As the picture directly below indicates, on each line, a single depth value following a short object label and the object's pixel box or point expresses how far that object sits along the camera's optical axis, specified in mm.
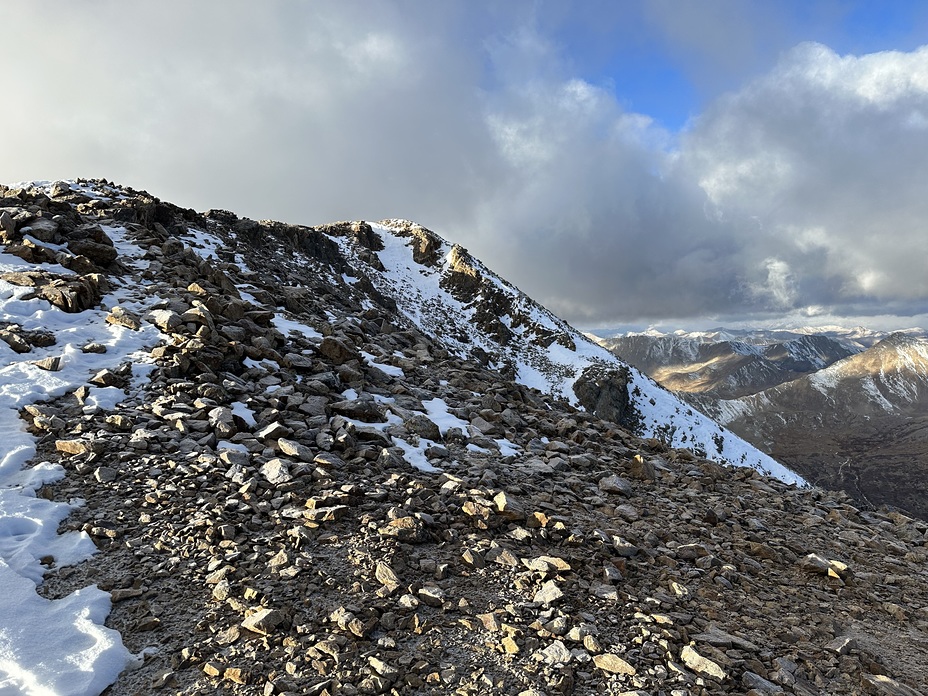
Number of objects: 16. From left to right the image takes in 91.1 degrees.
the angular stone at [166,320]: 13094
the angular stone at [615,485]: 11242
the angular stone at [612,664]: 5469
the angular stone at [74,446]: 8602
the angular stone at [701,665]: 5480
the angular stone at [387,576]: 6648
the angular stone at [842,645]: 6387
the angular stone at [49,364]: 10797
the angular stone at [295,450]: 9516
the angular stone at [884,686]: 5707
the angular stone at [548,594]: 6572
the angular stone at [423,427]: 12352
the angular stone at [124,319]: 13041
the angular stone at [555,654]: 5562
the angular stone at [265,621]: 5637
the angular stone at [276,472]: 8594
